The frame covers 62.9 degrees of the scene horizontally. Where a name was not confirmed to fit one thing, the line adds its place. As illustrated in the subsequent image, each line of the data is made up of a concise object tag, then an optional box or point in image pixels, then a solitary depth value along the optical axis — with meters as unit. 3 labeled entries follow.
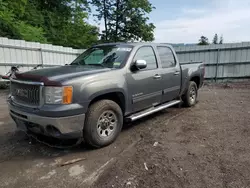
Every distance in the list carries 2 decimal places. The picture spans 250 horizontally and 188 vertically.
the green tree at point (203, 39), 62.11
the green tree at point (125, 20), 22.14
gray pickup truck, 2.96
